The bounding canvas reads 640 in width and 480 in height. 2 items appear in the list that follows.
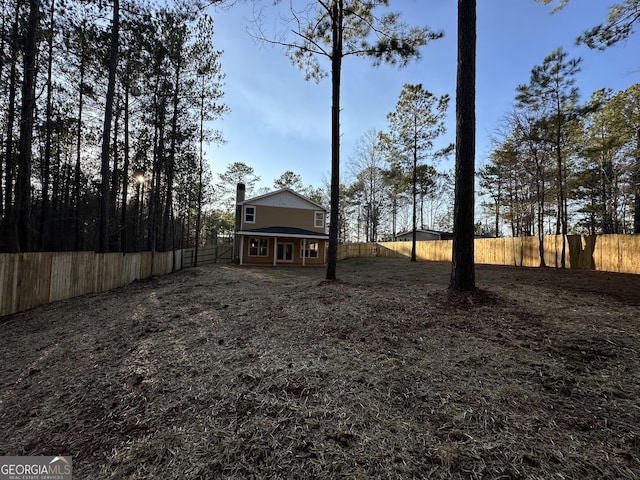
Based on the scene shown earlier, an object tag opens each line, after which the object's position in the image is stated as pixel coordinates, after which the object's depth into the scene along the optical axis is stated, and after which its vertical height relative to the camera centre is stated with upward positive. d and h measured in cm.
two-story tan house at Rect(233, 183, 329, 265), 1847 +103
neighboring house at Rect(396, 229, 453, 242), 3044 +152
